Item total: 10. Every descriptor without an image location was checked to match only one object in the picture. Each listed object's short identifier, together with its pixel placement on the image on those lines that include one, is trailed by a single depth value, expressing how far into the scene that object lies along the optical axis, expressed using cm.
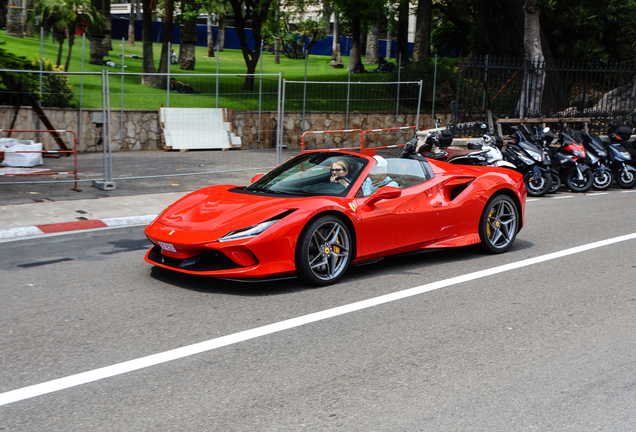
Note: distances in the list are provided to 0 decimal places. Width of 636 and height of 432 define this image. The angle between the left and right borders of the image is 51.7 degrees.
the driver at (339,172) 659
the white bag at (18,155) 1399
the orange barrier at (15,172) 1213
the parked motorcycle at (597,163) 1458
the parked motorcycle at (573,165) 1409
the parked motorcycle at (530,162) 1343
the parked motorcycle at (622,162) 1491
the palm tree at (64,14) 2661
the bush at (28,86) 1627
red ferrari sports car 573
